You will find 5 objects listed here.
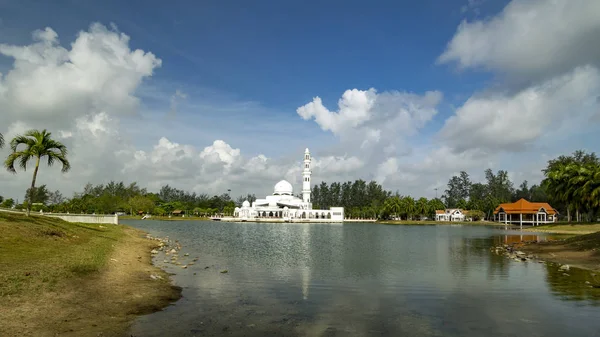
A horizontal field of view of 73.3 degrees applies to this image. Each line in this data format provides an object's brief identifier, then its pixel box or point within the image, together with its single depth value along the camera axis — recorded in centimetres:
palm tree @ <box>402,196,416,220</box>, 15425
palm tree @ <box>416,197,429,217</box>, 15650
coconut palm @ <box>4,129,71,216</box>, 3672
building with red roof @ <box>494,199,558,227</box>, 12675
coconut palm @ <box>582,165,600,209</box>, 7981
